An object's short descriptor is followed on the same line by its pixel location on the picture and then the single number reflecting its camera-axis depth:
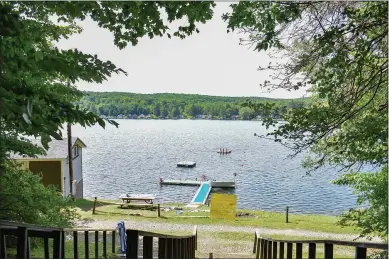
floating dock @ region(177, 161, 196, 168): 33.28
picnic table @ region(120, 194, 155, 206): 14.81
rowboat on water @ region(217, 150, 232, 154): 43.19
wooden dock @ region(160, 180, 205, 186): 25.03
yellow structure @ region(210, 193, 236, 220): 11.49
